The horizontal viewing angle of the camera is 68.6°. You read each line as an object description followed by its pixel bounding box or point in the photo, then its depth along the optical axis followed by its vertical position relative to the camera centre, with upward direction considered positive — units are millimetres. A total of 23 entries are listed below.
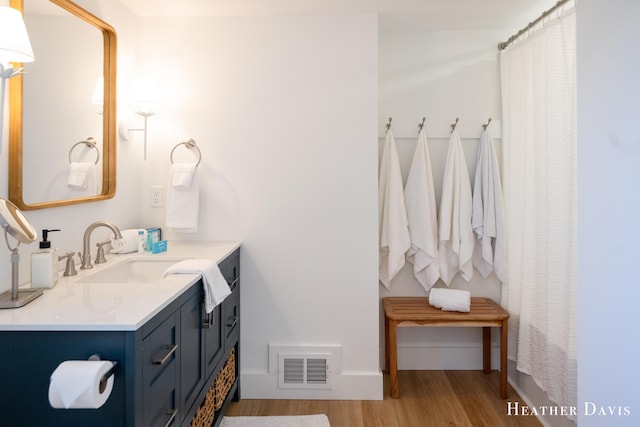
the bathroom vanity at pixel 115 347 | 1256 -380
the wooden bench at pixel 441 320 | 2660 -597
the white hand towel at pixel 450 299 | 2716 -495
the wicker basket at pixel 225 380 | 2252 -851
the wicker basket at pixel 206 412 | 1935 -858
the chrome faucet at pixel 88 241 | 1970 -117
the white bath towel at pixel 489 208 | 2928 +44
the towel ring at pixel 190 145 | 2711 +400
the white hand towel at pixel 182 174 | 2598 +222
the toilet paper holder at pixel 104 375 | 1156 -410
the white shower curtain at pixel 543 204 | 2125 +54
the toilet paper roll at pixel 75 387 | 1098 -408
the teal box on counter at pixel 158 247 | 2396 -171
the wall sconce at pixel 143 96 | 2506 +630
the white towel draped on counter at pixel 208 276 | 1847 -254
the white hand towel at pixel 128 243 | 2330 -149
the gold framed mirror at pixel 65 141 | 1688 +314
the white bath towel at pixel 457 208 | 2939 +44
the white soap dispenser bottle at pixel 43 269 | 1623 -193
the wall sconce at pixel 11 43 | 1449 +533
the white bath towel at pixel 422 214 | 2932 +5
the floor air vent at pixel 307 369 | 2719 -899
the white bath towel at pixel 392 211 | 2934 +23
